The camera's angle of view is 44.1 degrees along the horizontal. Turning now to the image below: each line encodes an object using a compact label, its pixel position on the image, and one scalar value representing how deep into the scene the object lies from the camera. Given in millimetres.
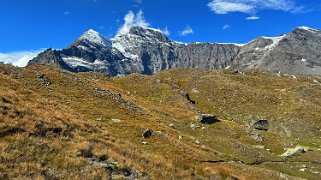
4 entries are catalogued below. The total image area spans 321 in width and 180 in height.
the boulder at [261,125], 80306
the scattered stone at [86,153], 24738
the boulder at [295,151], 61244
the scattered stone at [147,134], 41447
